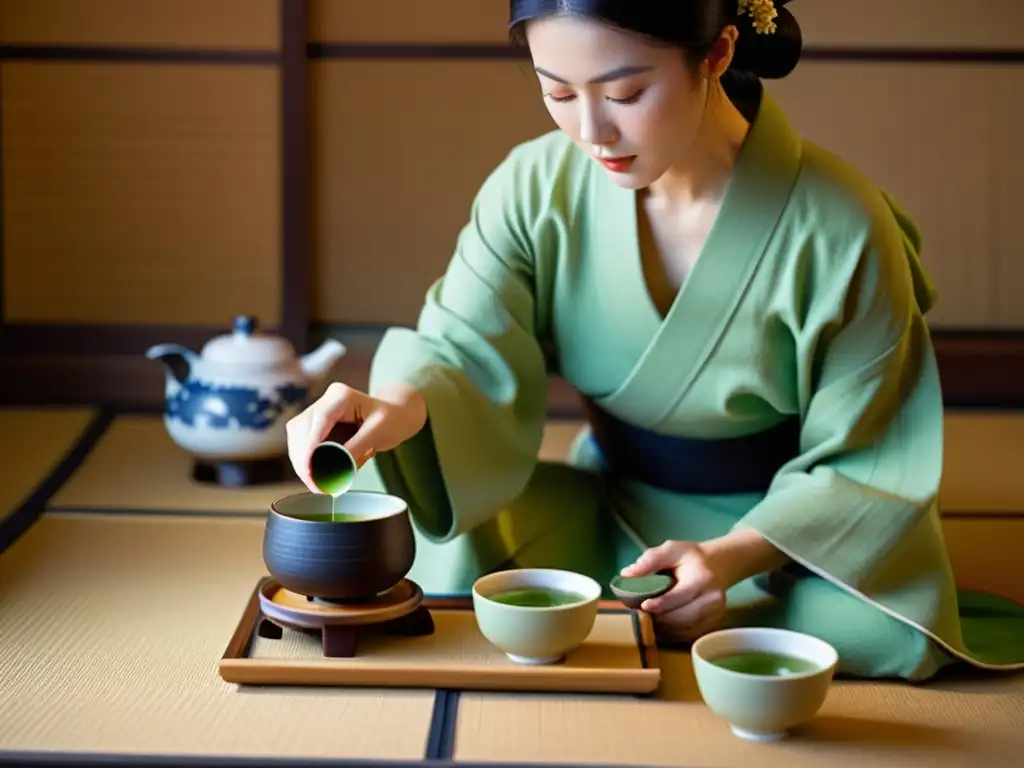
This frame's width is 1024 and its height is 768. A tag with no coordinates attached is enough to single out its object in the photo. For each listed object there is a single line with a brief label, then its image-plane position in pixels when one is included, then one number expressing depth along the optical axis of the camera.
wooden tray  1.86
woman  2.01
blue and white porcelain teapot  3.28
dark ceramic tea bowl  1.85
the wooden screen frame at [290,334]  4.09
